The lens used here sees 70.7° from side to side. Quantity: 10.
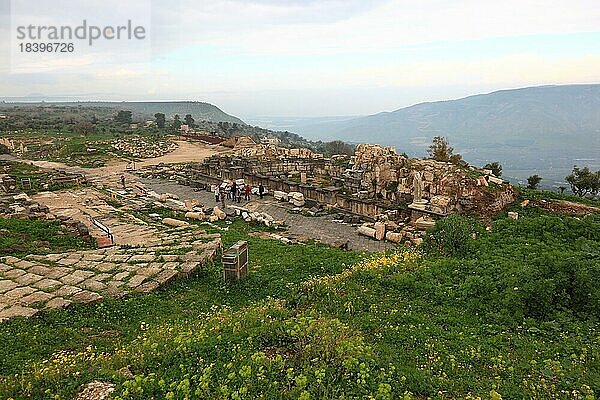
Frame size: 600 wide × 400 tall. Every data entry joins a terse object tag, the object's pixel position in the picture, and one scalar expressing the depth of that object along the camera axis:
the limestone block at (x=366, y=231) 17.15
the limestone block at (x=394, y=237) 16.41
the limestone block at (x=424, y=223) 17.27
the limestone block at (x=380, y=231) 16.92
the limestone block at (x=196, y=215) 18.75
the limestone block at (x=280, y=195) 23.16
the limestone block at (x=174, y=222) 17.52
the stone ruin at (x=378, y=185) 18.61
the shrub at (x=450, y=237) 12.03
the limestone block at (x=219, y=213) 19.18
